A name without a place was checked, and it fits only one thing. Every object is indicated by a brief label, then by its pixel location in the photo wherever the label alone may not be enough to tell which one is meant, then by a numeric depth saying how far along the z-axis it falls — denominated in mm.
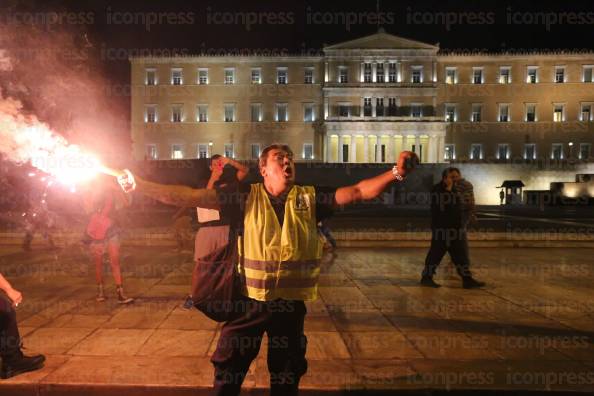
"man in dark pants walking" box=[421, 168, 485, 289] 8430
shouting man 3316
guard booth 52156
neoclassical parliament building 63500
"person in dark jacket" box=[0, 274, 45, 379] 4445
